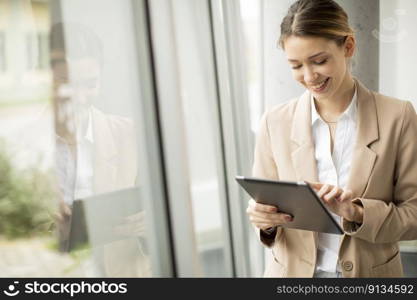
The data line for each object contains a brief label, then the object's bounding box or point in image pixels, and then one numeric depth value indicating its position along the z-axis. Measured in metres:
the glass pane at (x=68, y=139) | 3.59
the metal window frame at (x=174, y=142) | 3.97
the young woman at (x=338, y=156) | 3.40
